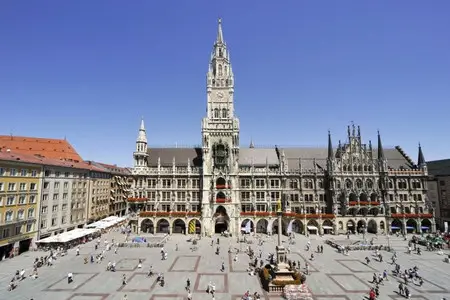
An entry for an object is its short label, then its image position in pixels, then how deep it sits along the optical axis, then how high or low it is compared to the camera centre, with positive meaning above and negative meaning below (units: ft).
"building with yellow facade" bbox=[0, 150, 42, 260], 159.43 -8.19
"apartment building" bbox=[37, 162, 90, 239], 196.44 -6.79
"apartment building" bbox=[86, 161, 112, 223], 260.91 -4.71
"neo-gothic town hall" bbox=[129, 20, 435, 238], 245.24 -1.02
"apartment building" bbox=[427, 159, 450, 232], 269.03 -2.63
